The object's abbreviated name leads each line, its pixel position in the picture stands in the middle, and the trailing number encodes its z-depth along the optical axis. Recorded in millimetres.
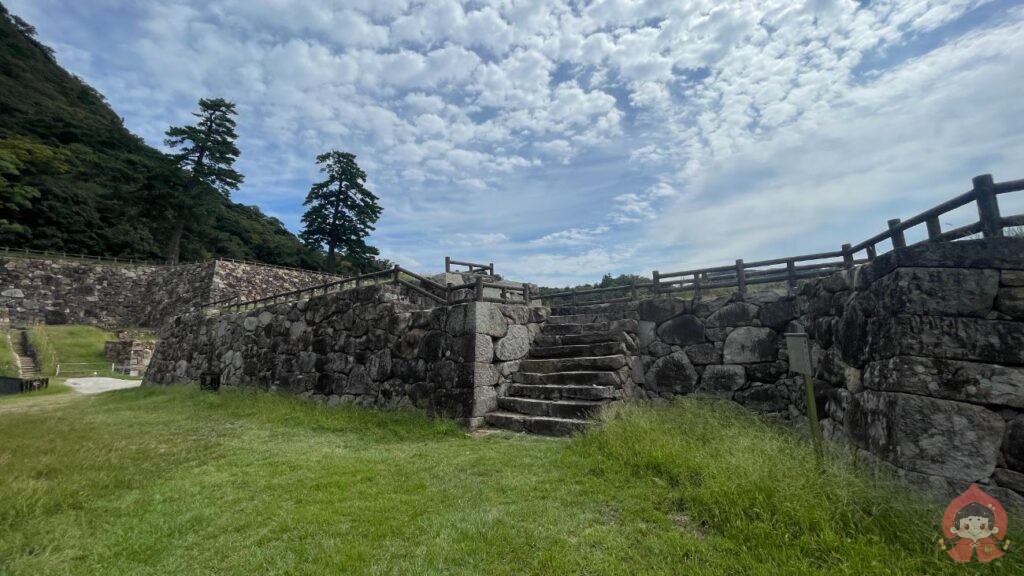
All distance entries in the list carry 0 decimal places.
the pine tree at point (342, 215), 38375
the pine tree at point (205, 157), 32938
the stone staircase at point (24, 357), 18952
